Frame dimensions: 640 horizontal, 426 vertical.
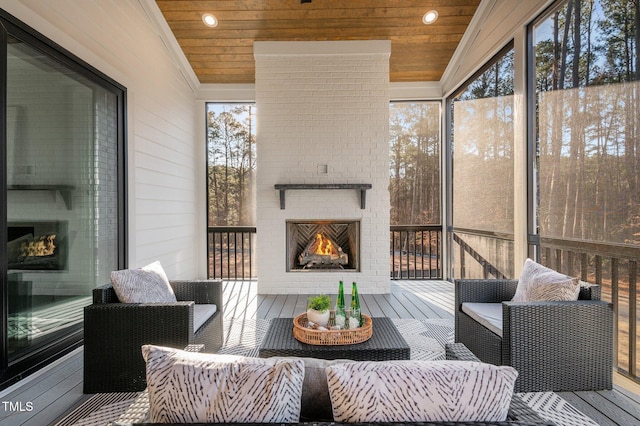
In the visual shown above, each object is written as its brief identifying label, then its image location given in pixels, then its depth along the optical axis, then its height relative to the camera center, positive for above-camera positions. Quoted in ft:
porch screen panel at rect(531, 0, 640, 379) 7.70 +1.58
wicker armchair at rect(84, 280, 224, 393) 7.10 -2.48
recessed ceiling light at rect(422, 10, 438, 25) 13.77 +7.68
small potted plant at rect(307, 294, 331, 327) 7.23 -2.00
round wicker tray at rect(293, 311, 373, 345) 6.78 -2.36
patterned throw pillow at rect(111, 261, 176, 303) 7.43 -1.60
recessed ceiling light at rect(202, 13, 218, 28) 13.76 +7.54
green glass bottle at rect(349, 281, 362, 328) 7.18 -2.04
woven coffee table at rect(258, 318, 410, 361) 6.52 -2.51
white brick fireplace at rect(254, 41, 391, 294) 15.47 +2.66
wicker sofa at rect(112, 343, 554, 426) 2.86 -1.75
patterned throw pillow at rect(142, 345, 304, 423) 2.96 -1.50
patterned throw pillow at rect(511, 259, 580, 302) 7.25 -1.55
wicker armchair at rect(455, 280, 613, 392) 6.96 -2.57
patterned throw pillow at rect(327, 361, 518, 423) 2.92 -1.50
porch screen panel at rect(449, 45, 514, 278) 12.78 +1.66
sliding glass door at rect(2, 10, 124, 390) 7.73 +0.48
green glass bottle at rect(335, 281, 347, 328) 7.12 -2.03
